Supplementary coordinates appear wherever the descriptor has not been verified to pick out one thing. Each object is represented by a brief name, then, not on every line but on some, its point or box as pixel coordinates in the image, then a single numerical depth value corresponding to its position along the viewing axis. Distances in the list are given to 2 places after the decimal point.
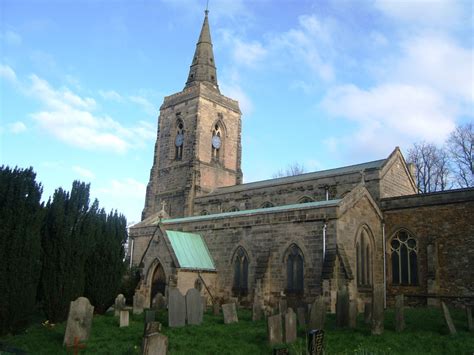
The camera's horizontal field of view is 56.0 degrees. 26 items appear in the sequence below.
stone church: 19.03
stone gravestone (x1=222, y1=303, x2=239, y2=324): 14.99
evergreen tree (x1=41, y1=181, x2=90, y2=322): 15.09
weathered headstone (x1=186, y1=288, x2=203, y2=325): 14.51
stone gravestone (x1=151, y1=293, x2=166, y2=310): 18.33
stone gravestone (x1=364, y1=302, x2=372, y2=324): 14.32
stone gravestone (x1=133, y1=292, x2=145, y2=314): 17.53
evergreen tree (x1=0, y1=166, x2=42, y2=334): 12.98
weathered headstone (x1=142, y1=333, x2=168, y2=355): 7.39
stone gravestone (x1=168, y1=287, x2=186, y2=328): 13.95
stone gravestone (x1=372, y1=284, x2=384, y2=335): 12.52
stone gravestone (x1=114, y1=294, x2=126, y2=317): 17.70
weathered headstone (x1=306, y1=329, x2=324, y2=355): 8.02
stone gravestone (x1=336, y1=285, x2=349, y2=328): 13.63
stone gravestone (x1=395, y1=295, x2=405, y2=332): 13.34
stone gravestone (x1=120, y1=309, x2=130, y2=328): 14.34
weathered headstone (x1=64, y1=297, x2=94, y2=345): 11.64
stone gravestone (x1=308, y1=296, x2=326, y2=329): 12.84
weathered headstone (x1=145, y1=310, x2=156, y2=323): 14.03
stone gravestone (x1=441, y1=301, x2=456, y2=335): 12.97
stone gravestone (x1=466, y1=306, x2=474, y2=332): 13.89
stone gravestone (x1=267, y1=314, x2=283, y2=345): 11.23
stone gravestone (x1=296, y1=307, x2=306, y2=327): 14.39
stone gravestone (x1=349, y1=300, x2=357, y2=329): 13.50
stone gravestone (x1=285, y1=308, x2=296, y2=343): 11.68
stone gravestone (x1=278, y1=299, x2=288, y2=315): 15.74
